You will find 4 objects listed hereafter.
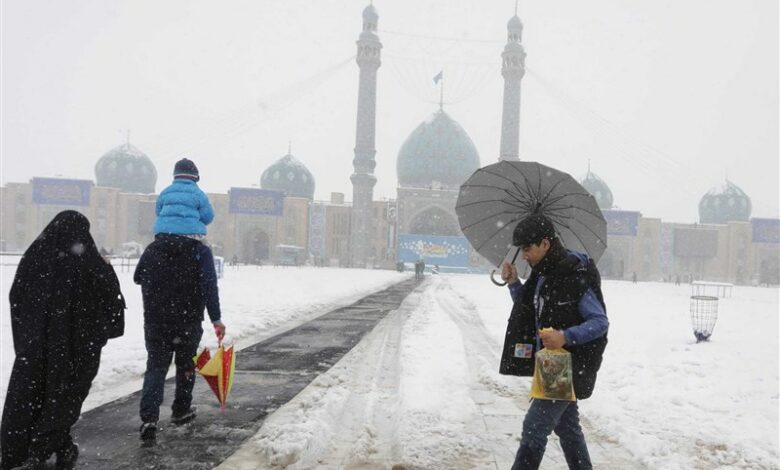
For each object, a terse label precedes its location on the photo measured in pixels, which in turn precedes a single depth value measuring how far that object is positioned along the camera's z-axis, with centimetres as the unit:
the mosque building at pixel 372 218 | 5422
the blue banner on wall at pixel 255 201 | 5425
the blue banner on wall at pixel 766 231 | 5753
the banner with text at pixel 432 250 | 5422
